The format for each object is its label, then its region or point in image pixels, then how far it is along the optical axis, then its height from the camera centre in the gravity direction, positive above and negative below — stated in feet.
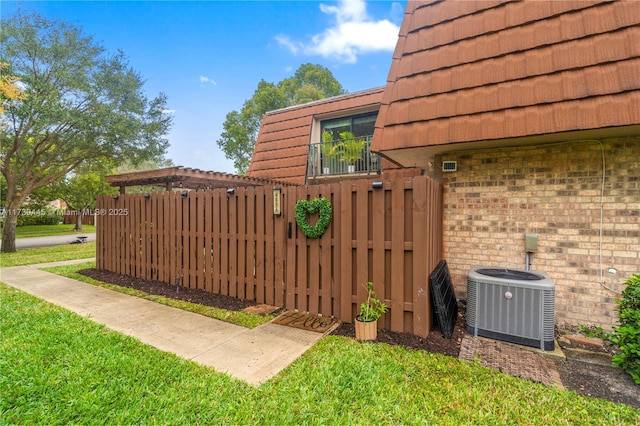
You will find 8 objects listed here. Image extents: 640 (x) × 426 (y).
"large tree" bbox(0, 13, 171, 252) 36.24 +14.21
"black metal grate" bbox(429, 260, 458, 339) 11.30 -3.99
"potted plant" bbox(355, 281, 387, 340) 11.12 -4.41
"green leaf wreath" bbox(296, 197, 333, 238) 13.37 -0.33
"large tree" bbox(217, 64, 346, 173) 83.25 +31.39
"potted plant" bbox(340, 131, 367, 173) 28.17 +5.79
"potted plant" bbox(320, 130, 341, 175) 30.66 +6.13
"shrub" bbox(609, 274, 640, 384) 8.60 -3.90
